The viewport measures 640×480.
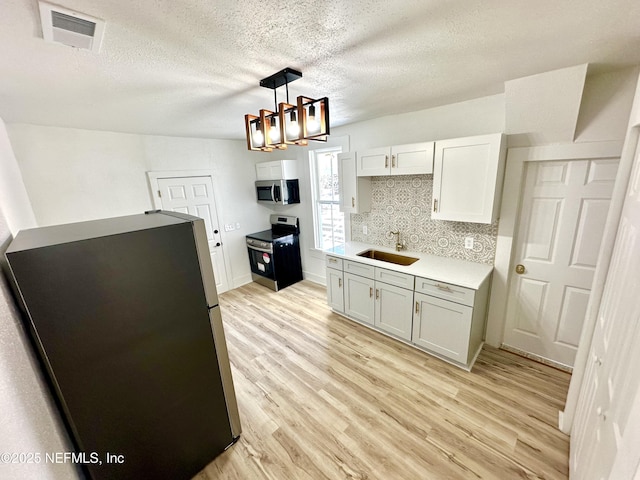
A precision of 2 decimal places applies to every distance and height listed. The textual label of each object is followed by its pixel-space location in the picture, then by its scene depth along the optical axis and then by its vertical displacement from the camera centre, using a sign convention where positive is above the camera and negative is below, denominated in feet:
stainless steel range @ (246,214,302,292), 13.69 -4.00
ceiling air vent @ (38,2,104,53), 3.05 +2.22
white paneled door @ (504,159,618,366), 6.61 -2.40
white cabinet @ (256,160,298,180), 13.30 +0.76
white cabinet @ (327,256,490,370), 7.43 -4.43
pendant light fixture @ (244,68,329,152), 5.12 +1.32
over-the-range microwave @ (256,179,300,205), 13.56 -0.43
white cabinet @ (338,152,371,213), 10.28 -0.33
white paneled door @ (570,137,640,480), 2.54 -2.66
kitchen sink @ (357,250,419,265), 9.67 -3.25
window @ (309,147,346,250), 12.73 -0.96
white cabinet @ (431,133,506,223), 7.02 -0.13
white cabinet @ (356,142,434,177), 8.21 +0.60
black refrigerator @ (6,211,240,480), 3.48 -2.39
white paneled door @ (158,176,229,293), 11.74 -0.71
